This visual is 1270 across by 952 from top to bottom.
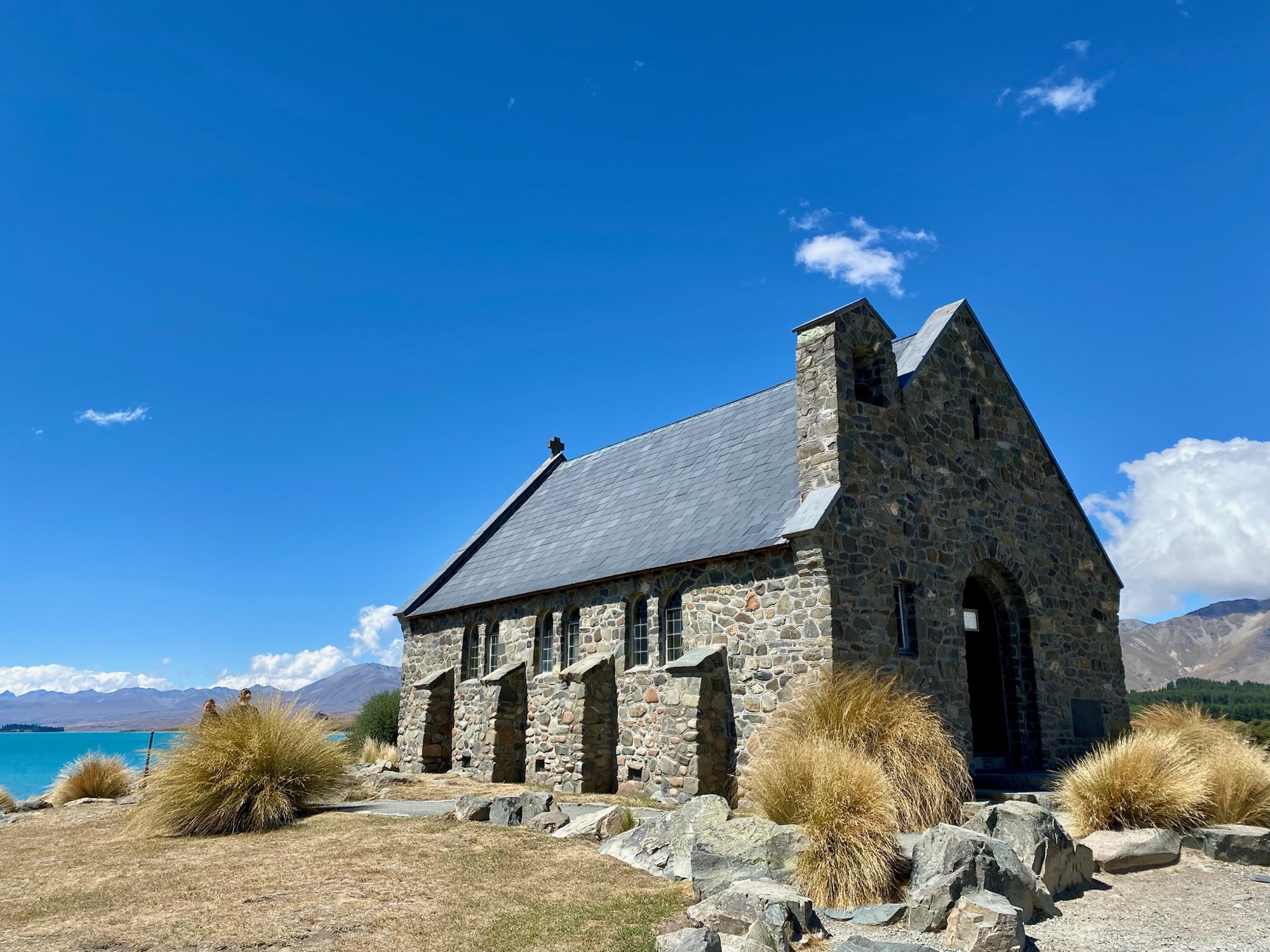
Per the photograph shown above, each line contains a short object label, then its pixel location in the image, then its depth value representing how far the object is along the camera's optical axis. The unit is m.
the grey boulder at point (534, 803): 12.56
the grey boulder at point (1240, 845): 9.90
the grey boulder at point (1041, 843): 8.70
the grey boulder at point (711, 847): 8.54
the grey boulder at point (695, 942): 6.29
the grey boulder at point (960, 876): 7.57
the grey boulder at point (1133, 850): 9.65
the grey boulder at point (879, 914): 7.85
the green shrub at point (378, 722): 29.08
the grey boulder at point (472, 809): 12.78
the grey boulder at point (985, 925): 6.84
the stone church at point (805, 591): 14.77
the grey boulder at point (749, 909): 7.30
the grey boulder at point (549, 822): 11.97
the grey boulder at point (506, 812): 12.57
